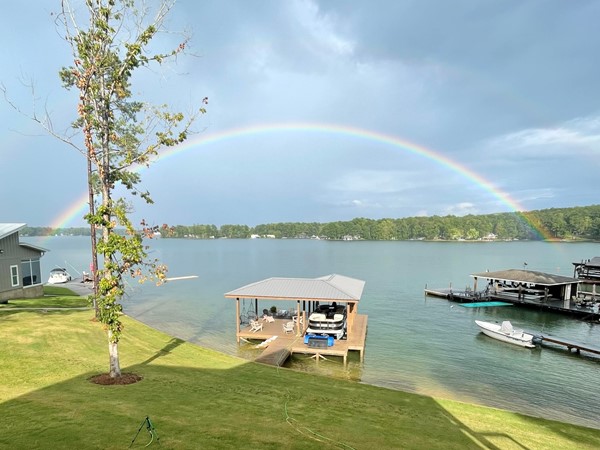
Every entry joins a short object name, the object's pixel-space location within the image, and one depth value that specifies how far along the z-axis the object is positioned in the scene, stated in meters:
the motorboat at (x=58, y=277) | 47.60
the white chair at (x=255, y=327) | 24.59
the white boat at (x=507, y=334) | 25.65
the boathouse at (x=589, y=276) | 41.59
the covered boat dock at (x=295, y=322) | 20.97
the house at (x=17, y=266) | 26.45
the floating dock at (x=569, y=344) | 23.26
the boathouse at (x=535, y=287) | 40.25
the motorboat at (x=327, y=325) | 22.59
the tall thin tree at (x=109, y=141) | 10.47
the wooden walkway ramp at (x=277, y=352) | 18.73
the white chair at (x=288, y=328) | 24.23
